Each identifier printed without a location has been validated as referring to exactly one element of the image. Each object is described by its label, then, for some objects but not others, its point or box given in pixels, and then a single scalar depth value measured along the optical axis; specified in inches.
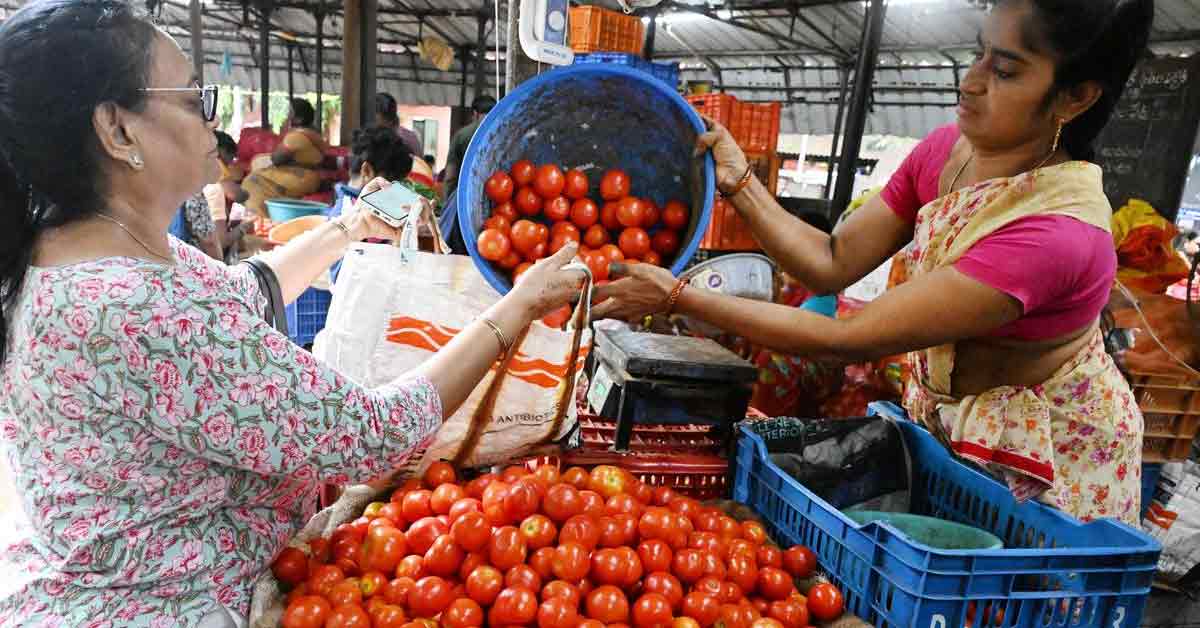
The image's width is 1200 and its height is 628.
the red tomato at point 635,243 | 78.0
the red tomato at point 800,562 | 66.4
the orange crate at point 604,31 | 253.6
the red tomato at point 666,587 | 61.6
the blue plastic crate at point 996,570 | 54.1
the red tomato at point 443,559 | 61.7
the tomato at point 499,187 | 77.0
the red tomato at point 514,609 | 57.2
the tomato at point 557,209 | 79.4
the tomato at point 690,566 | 64.1
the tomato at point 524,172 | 78.5
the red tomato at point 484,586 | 59.0
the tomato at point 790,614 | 61.3
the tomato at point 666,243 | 80.4
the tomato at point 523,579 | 59.2
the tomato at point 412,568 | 61.9
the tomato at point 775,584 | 64.0
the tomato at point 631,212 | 79.4
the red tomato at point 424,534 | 64.6
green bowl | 64.4
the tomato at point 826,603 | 61.8
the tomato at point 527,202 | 78.2
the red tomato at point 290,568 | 60.3
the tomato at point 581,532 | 63.3
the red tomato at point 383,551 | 62.9
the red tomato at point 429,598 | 58.6
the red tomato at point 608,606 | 59.2
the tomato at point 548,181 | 78.6
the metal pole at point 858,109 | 295.9
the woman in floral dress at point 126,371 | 46.3
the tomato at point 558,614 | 56.4
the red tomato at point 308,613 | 55.3
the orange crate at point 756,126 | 304.3
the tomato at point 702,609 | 60.3
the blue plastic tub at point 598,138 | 72.4
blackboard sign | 190.9
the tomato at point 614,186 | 81.0
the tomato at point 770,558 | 66.6
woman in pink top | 61.0
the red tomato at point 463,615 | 57.0
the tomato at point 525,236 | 73.8
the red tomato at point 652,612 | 58.9
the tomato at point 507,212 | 77.5
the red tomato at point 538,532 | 63.3
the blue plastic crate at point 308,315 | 173.3
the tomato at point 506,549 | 61.0
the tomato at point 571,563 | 60.9
